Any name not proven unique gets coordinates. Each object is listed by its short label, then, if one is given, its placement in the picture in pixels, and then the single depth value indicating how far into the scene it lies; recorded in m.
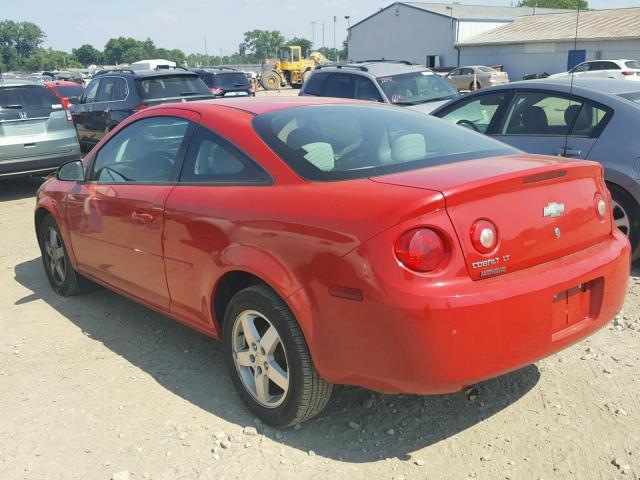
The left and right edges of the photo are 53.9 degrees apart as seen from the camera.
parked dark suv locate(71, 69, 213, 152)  11.28
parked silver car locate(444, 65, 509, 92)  34.09
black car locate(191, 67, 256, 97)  18.73
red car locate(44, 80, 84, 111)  23.95
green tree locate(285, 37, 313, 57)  147.75
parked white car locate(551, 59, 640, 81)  28.15
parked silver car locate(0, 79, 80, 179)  9.22
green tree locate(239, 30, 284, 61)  171.50
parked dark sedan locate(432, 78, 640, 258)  4.94
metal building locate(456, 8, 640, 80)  40.25
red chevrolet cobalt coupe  2.46
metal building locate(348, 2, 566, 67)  54.78
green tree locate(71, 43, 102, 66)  147.88
